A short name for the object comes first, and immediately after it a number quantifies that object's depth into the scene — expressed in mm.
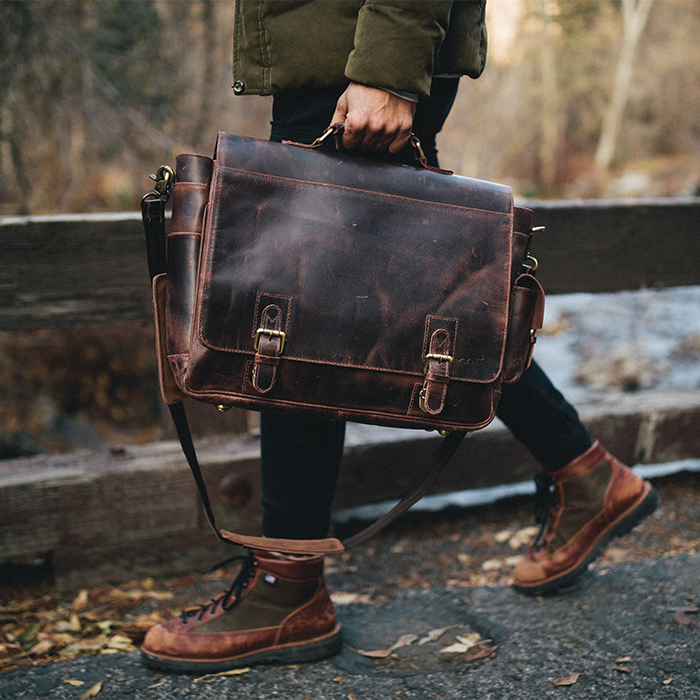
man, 1223
